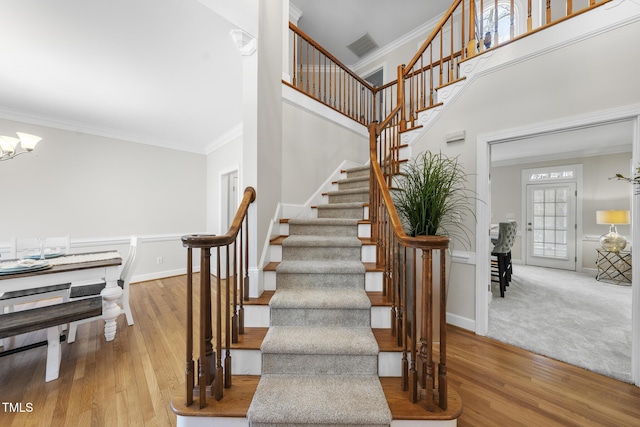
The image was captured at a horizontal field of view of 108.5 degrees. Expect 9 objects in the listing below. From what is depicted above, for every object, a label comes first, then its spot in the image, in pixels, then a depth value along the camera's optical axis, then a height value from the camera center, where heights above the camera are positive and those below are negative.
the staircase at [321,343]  1.17 -0.82
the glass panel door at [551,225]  5.07 -0.24
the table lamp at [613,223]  4.10 -0.15
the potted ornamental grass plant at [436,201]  2.11 +0.13
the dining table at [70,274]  1.79 -0.53
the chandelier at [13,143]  2.18 +0.67
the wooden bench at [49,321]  1.59 -0.80
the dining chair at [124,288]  2.50 -0.84
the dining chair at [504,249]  3.42 -0.55
